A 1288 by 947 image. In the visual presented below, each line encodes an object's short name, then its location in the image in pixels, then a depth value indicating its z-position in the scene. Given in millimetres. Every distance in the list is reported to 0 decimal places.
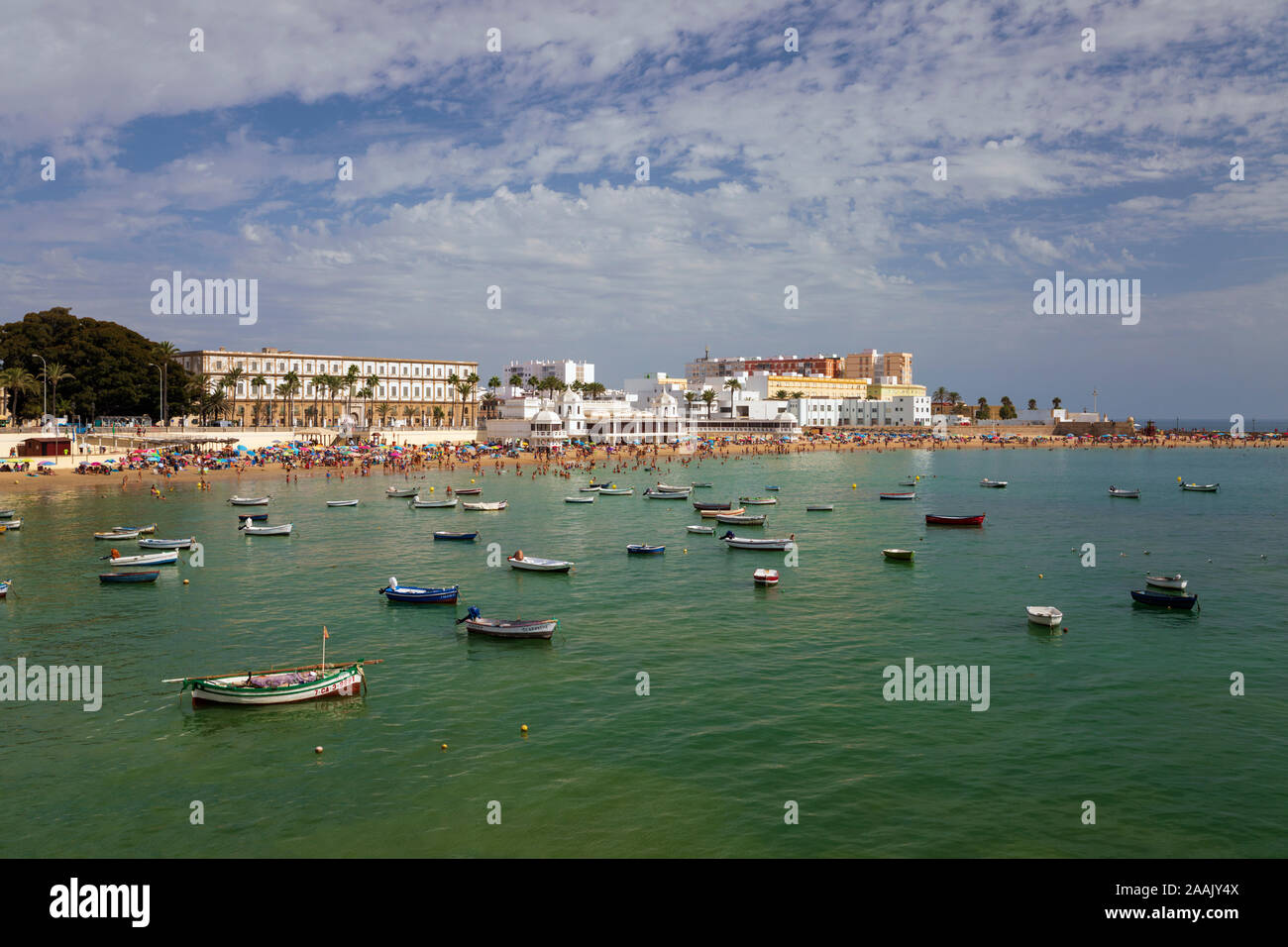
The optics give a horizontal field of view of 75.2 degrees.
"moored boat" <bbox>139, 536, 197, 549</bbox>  54469
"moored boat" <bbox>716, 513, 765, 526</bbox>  69750
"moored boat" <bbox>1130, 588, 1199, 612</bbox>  41188
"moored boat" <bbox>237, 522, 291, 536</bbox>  61688
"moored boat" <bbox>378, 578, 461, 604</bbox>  41250
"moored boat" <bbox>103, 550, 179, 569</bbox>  48062
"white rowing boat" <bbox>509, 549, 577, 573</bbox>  49631
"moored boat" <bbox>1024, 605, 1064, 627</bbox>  37406
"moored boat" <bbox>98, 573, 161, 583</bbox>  45406
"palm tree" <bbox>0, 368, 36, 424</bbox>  104000
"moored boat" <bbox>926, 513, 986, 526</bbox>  71500
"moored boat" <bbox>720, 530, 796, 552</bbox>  58688
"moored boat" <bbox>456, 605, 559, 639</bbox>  35281
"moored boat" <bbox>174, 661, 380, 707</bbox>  27312
